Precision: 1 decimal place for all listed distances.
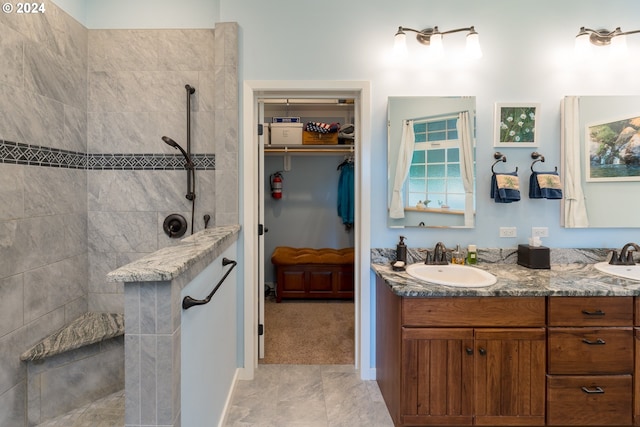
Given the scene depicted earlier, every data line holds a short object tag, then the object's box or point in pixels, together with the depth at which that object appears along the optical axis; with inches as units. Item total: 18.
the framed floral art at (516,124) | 89.2
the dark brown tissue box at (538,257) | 83.2
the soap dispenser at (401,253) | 87.7
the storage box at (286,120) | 146.5
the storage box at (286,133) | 144.3
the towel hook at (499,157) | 89.2
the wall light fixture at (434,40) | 84.8
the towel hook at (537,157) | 89.4
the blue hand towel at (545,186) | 86.4
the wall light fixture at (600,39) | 86.6
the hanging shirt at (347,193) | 169.6
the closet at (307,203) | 148.0
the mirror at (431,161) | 89.4
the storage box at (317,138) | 147.6
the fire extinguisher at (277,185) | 171.0
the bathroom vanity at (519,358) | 67.6
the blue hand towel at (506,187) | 86.3
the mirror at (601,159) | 89.1
